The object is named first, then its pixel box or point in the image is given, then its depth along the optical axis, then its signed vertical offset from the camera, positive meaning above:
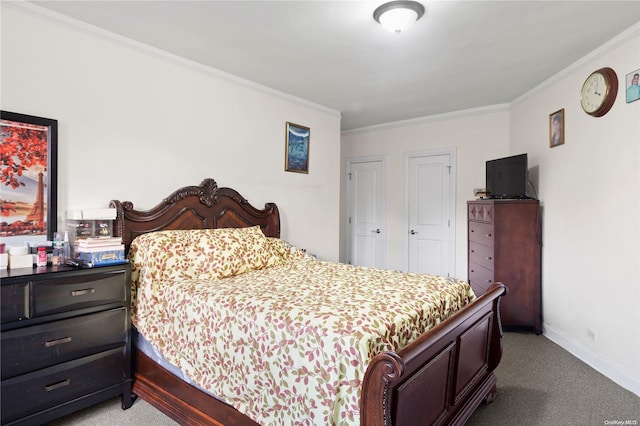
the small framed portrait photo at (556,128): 3.45 +0.82
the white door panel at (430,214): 5.09 -0.03
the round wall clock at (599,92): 2.78 +0.97
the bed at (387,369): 1.33 -0.73
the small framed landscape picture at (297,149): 4.14 +0.73
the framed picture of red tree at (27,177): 2.24 +0.21
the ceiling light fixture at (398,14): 2.23 +1.24
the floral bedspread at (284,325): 1.50 -0.56
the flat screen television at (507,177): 3.71 +0.38
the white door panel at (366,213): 5.75 -0.02
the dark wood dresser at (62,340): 1.88 -0.74
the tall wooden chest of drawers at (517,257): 3.71 -0.46
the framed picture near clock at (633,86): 2.54 +0.91
